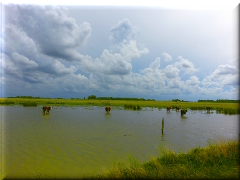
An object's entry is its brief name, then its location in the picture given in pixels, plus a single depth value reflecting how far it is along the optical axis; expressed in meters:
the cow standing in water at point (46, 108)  26.16
